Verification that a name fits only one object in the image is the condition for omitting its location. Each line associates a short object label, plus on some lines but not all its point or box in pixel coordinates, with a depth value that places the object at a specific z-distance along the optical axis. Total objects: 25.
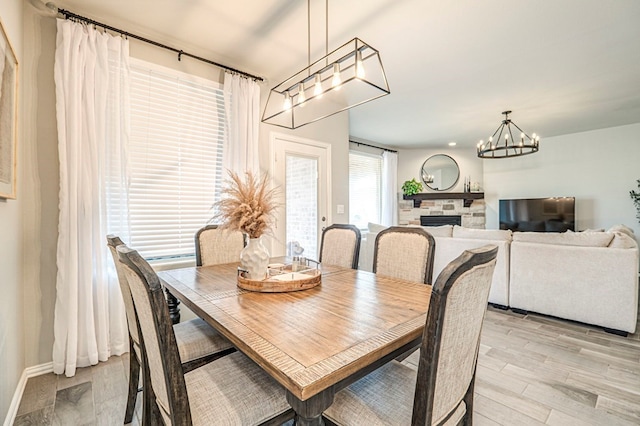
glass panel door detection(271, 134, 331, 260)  3.49
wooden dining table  0.81
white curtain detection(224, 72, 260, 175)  2.95
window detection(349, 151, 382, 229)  5.95
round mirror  7.01
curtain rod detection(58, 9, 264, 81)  2.12
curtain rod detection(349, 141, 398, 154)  5.88
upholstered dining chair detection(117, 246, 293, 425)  0.85
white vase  1.60
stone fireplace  6.76
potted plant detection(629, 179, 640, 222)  4.95
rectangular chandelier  2.85
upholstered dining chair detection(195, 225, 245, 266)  2.32
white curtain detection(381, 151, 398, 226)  6.39
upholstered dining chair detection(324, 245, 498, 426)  0.76
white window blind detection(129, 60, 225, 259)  2.52
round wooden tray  1.51
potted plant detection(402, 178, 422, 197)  6.61
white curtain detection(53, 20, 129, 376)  2.08
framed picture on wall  1.47
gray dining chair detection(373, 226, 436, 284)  1.85
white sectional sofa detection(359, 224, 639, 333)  2.62
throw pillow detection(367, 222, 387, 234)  4.28
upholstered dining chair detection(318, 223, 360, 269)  2.30
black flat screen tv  5.59
